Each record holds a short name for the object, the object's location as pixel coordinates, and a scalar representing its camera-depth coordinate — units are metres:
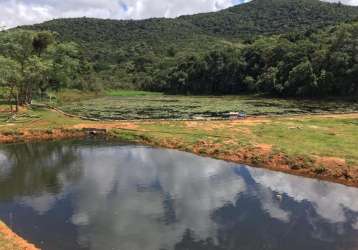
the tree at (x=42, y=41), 70.31
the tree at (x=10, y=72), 54.47
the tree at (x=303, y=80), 95.93
